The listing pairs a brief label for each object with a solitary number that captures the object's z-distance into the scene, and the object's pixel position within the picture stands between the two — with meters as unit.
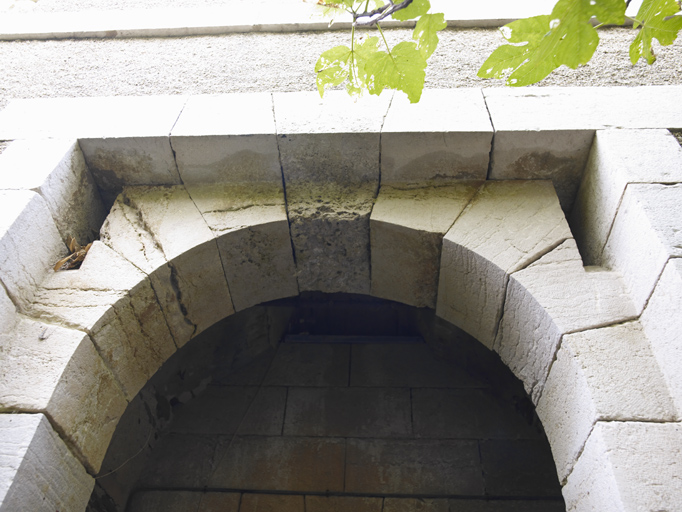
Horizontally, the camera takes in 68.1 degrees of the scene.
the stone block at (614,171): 2.11
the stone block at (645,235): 1.82
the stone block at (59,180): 2.30
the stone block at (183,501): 3.50
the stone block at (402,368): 4.02
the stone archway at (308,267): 1.86
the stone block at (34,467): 1.66
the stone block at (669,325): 1.67
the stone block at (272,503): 3.47
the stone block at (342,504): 3.43
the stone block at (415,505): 3.39
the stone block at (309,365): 4.11
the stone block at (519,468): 3.45
